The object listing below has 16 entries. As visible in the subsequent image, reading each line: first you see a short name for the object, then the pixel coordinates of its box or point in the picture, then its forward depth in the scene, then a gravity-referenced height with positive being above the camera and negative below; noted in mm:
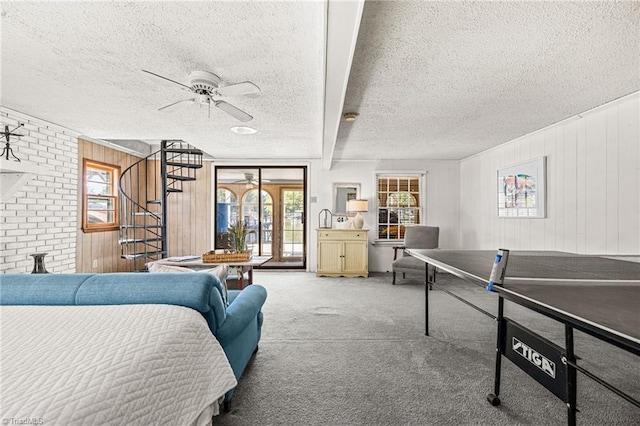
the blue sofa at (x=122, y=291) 1441 -387
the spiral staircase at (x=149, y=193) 4926 +366
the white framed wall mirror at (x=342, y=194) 5855 +384
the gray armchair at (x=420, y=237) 5078 -415
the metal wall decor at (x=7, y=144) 2961 +698
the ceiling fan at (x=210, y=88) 2146 +946
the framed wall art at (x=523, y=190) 3645 +330
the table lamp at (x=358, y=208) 5410 +99
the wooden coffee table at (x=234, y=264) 3621 -639
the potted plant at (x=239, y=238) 3920 -341
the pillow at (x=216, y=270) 1804 -381
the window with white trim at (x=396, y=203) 5852 +210
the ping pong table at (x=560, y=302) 960 -345
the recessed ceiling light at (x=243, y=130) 3617 +1043
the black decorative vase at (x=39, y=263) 2496 -434
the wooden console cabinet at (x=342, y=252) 5293 -697
